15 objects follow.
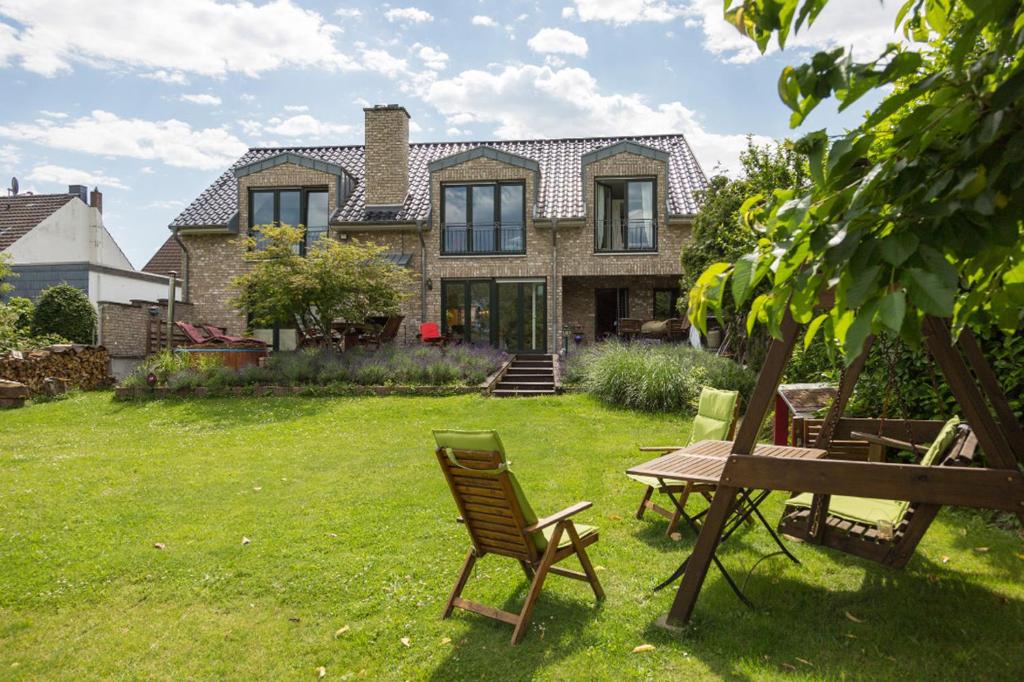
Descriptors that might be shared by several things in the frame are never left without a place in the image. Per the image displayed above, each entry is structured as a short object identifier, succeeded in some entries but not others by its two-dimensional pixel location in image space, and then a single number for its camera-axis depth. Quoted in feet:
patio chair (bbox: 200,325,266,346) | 50.96
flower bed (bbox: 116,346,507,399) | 43.50
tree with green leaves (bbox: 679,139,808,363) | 38.37
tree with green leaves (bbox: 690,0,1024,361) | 5.06
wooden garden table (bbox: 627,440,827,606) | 12.98
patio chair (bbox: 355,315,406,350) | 53.26
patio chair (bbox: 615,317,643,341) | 63.26
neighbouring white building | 70.49
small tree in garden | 46.78
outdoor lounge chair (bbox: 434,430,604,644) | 11.78
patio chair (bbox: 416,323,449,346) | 55.93
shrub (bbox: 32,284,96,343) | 60.44
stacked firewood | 45.70
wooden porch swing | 10.32
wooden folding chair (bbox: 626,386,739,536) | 18.63
